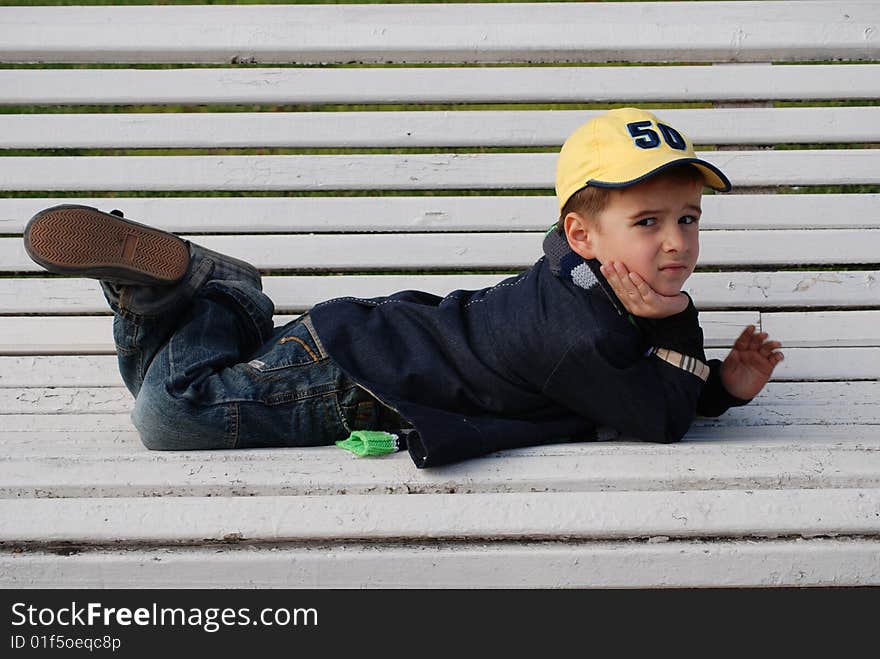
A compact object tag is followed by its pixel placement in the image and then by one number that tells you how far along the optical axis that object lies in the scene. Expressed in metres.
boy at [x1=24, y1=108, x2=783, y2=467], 4.32
